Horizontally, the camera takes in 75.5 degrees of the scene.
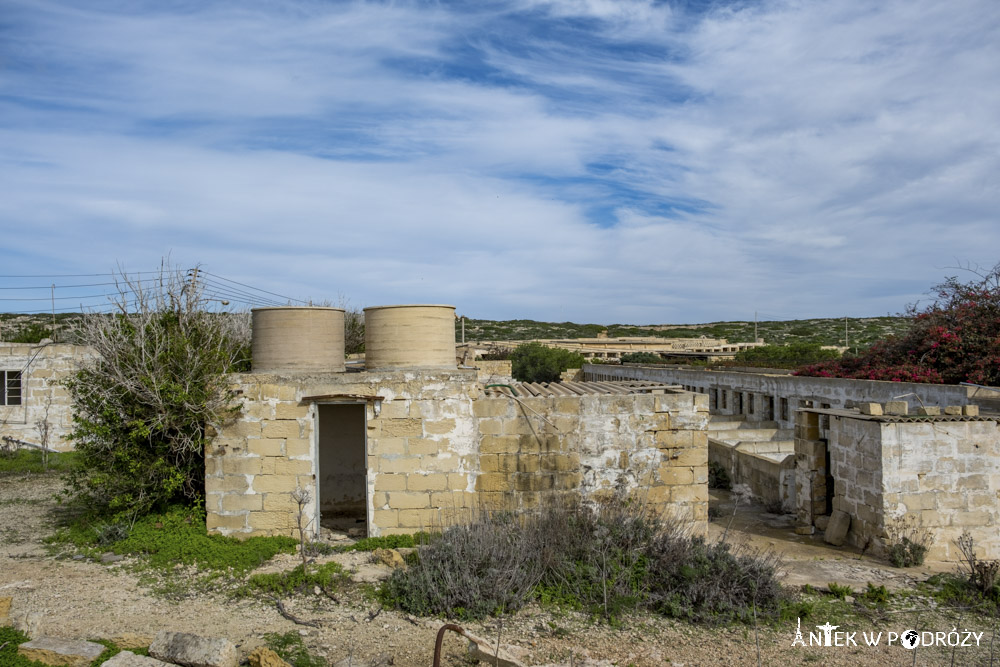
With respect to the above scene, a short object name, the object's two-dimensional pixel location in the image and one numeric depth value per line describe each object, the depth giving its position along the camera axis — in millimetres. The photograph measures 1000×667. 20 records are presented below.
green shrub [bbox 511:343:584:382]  38781
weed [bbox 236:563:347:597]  7121
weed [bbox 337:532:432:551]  8281
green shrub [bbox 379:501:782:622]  6805
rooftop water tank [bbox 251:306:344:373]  8766
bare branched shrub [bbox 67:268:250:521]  8672
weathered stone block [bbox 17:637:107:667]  5348
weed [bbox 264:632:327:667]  5582
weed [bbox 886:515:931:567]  8953
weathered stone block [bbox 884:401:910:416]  9742
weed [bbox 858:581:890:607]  7474
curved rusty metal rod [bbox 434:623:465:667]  4684
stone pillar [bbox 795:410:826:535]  10922
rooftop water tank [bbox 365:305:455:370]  8867
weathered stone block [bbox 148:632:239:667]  5254
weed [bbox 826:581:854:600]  7594
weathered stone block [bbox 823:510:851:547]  10094
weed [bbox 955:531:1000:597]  7688
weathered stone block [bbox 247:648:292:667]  5355
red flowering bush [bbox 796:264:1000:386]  15633
